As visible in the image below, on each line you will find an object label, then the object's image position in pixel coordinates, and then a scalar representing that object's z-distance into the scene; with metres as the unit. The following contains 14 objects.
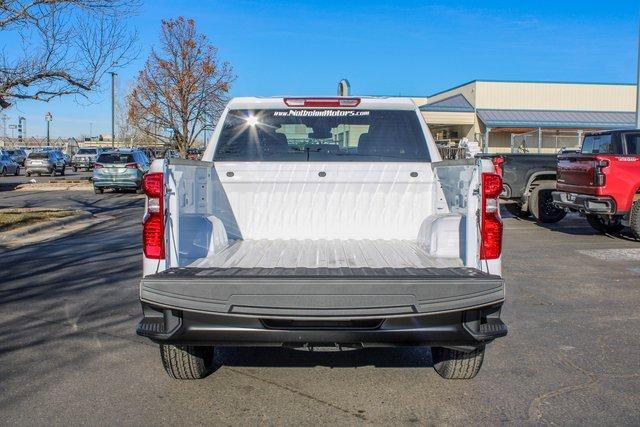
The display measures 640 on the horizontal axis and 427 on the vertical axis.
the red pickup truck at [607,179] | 11.72
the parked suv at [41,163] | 42.00
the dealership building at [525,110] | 43.09
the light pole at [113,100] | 40.54
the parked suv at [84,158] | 52.29
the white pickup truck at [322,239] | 3.78
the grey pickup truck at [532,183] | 15.27
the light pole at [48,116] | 62.81
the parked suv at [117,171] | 25.58
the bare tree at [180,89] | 27.06
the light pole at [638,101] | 17.80
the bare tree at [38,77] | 12.50
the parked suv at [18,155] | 56.97
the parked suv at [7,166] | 42.59
